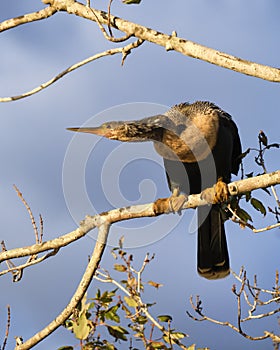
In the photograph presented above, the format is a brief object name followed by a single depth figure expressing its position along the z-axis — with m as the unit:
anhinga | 9.78
